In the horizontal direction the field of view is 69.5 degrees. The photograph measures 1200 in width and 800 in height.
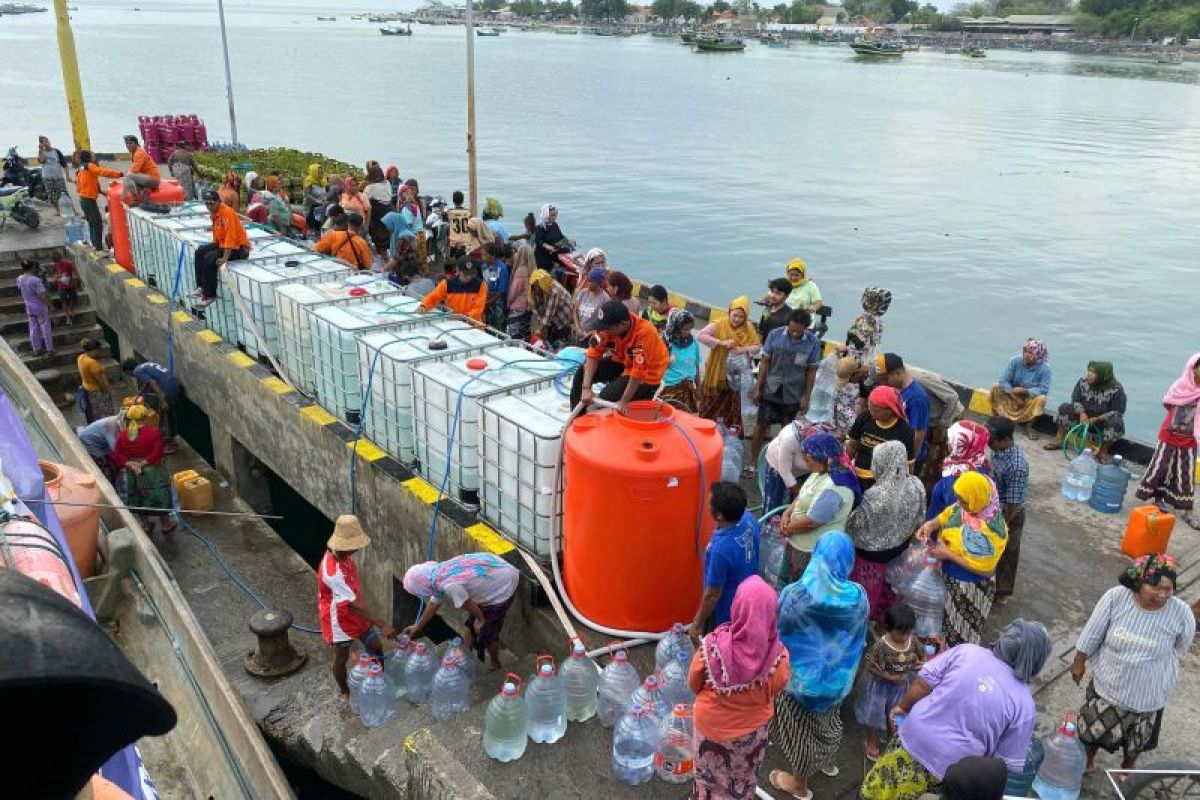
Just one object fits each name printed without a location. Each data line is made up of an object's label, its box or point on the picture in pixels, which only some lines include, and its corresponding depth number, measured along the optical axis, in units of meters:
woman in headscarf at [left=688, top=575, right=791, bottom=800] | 4.04
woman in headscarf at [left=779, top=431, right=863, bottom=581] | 5.36
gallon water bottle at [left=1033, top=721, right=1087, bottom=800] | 4.65
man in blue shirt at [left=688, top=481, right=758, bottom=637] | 5.00
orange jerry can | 6.99
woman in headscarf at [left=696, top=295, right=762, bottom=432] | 8.60
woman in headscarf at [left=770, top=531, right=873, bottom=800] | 4.62
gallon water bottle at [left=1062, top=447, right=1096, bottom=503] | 8.23
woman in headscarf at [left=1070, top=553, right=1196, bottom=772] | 4.58
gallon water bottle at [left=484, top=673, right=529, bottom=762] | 5.01
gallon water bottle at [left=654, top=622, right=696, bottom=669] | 5.59
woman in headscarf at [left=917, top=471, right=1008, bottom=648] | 5.31
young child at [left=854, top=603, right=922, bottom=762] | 4.79
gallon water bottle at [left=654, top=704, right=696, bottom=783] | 4.88
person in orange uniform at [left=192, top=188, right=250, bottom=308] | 9.76
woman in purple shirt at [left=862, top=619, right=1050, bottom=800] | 4.05
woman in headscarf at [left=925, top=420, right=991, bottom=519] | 5.95
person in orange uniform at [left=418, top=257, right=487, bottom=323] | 9.28
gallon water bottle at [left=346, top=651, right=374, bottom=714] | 5.79
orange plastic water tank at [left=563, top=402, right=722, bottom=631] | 5.66
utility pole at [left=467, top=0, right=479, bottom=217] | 16.66
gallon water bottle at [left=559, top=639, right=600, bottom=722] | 5.38
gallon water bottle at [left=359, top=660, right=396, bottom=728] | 5.79
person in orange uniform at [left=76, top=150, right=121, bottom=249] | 13.68
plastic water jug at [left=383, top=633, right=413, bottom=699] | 5.98
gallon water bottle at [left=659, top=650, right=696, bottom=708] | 5.28
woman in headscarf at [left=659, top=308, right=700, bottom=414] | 8.41
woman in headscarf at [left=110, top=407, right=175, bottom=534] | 9.01
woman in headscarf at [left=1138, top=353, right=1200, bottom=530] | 7.58
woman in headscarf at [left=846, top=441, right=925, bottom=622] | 5.43
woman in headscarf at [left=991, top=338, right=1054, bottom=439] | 9.41
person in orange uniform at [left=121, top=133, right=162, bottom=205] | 12.48
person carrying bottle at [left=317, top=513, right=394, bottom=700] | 5.85
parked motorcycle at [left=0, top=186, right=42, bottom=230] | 15.91
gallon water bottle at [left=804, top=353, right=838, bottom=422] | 7.86
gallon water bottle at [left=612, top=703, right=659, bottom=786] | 4.91
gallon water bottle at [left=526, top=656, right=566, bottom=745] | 5.14
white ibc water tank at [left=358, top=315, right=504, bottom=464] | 7.76
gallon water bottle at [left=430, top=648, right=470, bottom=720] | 5.66
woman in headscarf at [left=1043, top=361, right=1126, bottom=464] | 8.75
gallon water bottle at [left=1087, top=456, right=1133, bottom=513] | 7.92
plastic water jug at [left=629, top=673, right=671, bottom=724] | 4.99
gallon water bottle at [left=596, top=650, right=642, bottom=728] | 5.31
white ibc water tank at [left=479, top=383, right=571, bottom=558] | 6.46
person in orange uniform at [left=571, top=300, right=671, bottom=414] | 6.23
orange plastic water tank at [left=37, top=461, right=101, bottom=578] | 6.29
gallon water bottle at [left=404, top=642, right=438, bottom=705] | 5.89
